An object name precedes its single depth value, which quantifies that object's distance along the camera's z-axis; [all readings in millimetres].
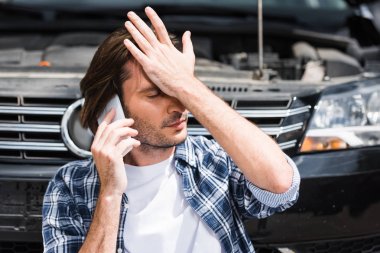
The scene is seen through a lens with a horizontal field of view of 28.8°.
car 2758
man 2008
